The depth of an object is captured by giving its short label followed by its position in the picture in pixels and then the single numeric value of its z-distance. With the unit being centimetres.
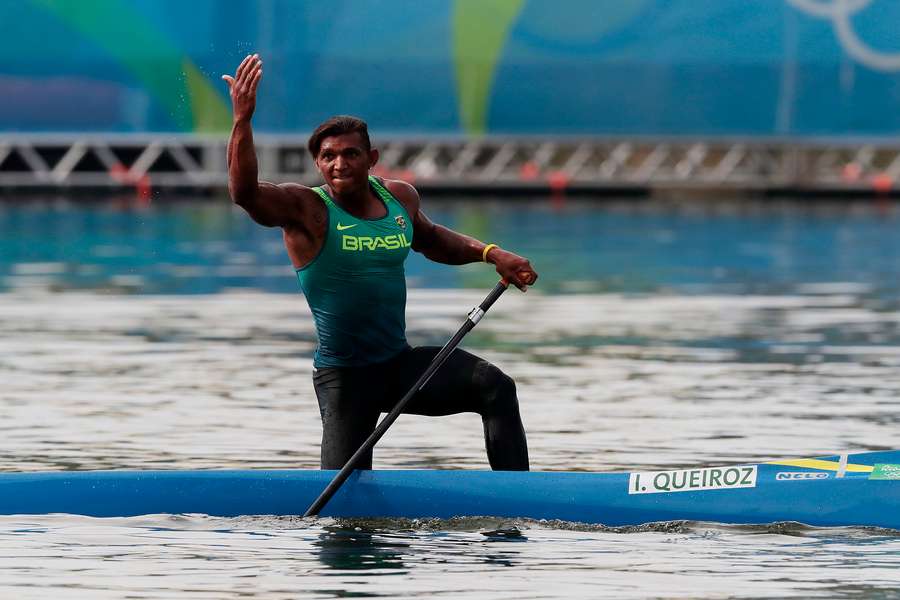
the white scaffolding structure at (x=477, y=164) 9512
